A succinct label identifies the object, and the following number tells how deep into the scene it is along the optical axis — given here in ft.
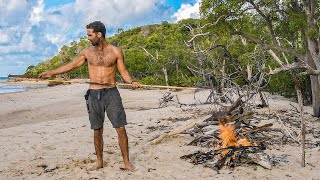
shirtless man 18.28
